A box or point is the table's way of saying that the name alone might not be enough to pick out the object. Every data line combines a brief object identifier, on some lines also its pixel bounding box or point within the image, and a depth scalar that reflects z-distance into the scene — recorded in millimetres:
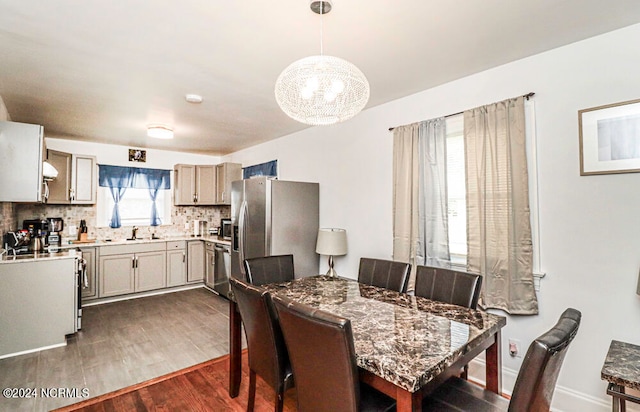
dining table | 1152
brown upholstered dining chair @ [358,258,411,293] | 2322
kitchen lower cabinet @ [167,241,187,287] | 5031
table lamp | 3324
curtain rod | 2174
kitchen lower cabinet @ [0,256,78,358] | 2878
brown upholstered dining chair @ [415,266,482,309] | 1907
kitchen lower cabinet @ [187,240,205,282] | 5246
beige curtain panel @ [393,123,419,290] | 2793
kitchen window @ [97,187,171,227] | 4969
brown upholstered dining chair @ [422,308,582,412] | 994
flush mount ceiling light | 3842
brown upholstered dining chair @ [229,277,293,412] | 1608
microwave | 5081
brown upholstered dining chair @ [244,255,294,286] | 2516
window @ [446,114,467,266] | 2582
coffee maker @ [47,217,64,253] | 4121
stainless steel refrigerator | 3566
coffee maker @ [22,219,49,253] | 3529
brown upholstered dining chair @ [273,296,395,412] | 1164
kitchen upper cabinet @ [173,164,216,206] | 5430
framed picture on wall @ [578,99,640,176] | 1808
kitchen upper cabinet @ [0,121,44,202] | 2713
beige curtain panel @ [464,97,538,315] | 2186
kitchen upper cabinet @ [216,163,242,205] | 5395
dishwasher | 4504
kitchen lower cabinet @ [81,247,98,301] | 4289
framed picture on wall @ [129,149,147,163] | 5203
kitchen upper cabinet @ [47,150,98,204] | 4250
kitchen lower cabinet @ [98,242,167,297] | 4449
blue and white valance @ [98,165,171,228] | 4965
